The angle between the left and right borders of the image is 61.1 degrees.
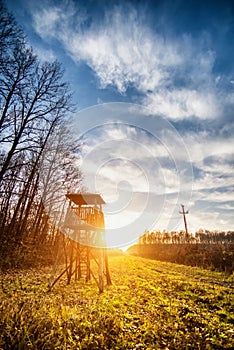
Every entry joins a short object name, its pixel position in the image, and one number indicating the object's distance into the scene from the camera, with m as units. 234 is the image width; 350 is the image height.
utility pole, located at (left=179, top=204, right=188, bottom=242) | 39.32
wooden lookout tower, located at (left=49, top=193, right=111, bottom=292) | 10.73
